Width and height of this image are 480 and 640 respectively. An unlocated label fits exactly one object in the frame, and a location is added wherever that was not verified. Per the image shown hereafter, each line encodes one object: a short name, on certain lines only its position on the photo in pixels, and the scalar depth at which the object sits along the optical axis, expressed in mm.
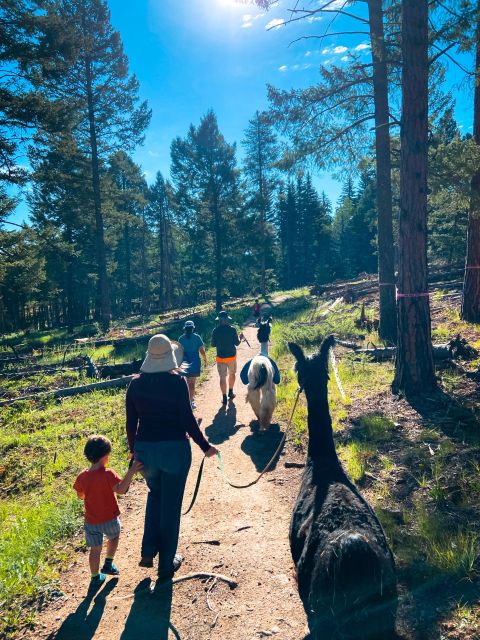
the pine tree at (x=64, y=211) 14578
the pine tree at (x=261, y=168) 31844
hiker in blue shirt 8328
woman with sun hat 3592
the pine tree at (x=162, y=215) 43094
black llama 2572
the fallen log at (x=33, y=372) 13531
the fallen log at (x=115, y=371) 12422
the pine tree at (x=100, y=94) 19969
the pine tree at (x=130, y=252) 38094
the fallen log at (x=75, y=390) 10844
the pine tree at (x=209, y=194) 25516
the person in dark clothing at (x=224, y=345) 8828
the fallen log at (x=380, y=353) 10019
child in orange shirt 3645
